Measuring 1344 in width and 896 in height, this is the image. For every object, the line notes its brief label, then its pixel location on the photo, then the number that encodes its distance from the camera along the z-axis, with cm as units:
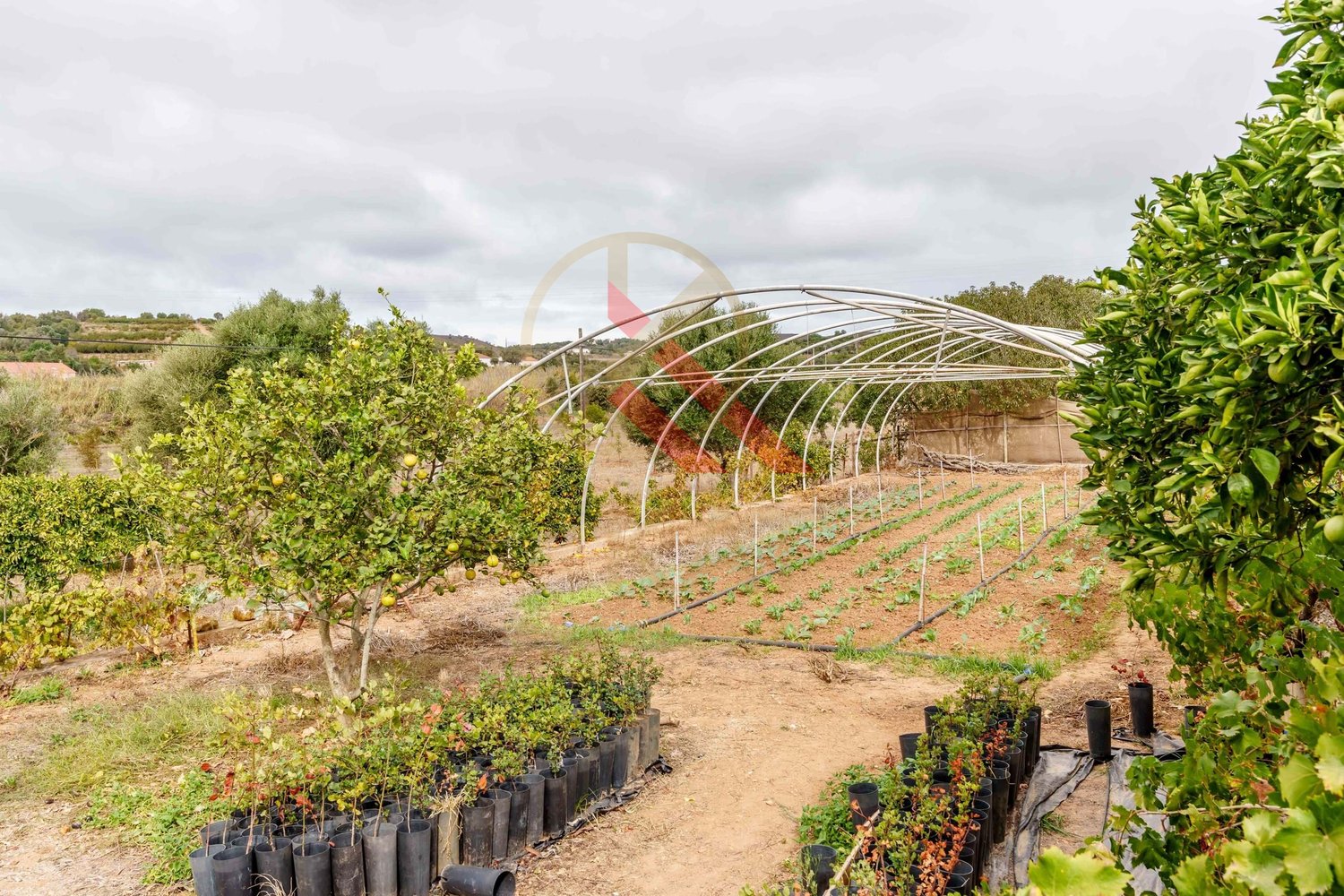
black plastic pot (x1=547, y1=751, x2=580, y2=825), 490
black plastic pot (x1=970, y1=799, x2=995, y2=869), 414
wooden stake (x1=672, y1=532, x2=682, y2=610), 1019
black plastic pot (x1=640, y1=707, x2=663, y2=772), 564
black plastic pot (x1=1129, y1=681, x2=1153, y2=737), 587
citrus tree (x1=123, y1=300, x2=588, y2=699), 552
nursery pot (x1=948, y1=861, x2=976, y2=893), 358
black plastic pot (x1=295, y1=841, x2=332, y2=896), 390
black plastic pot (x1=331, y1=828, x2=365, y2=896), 399
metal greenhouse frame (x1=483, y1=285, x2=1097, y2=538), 857
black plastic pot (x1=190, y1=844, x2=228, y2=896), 381
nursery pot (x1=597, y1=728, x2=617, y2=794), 522
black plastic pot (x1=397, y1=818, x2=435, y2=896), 411
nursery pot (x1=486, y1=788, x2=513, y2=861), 444
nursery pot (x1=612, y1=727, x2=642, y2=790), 534
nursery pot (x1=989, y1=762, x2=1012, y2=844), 457
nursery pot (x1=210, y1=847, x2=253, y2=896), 376
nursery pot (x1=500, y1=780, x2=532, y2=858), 455
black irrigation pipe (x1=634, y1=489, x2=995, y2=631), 977
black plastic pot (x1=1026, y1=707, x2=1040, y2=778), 549
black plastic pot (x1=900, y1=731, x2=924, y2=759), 543
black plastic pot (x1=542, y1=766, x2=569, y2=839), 477
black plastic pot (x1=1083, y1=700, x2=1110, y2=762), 552
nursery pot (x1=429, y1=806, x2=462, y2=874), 426
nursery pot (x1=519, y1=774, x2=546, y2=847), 462
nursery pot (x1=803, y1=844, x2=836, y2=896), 368
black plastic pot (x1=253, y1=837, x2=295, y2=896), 388
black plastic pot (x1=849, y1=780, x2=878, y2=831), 446
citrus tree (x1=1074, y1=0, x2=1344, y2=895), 128
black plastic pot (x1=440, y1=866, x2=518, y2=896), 396
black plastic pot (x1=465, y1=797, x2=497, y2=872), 436
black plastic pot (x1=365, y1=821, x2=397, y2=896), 404
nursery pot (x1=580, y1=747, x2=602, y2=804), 507
